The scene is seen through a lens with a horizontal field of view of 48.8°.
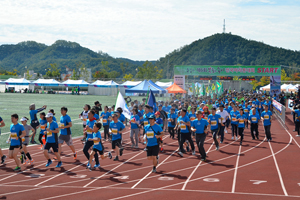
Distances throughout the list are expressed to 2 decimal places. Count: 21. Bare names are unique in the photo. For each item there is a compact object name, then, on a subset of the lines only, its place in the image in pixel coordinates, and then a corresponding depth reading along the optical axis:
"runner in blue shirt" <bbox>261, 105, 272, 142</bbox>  16.22
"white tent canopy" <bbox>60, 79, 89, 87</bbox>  67.01
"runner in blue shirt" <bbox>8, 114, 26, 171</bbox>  10.24
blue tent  26.51
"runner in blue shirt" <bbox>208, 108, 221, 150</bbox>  14.04
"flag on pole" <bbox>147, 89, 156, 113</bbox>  18.93
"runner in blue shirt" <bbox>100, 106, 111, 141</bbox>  15.30
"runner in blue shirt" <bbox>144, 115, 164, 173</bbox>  9.93
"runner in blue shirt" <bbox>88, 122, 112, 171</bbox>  10.05
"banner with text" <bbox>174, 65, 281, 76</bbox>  42.53
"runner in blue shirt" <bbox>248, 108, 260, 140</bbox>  16.69
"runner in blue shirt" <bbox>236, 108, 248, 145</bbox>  15.87
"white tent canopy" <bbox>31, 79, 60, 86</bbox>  67.12
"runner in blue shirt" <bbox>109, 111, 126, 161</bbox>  11.85
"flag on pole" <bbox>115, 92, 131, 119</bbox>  15.99
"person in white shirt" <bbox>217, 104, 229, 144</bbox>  15.70
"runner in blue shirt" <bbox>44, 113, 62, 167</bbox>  10.62
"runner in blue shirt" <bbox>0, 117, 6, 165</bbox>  10.99
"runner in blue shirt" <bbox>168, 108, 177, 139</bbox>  15.59
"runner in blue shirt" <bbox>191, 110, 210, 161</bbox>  11.66
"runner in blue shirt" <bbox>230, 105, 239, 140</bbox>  16.51
